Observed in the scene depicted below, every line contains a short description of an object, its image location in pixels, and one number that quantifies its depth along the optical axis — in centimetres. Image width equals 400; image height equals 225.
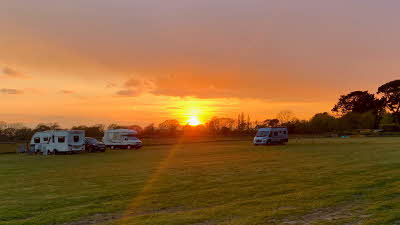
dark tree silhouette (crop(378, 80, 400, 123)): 10969
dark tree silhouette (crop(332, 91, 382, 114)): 11612
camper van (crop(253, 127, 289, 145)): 4769
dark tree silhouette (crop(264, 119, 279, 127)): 12371
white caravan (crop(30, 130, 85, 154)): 3719
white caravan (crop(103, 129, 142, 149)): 4569
